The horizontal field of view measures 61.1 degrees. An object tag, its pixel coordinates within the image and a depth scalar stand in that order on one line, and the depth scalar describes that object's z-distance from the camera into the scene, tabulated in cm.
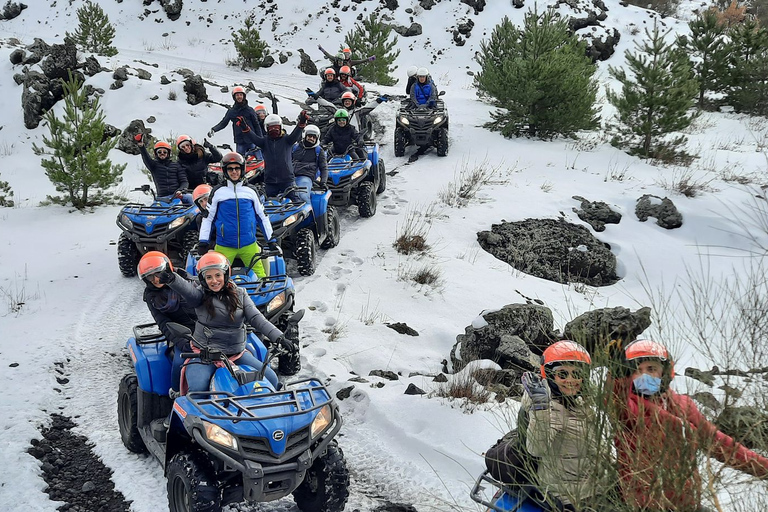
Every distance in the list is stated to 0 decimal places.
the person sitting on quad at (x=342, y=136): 1221
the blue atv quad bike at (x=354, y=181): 1129
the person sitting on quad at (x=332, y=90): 1555
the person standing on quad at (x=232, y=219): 762
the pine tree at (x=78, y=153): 1164
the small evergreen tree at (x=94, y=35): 2316
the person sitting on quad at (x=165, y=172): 1011
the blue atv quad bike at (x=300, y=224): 902
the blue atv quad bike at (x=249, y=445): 392
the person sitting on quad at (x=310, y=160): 1047
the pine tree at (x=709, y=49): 1820
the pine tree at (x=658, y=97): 1345
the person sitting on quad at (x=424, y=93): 1520
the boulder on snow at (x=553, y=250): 1030
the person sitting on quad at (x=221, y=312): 509
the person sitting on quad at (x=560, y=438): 284
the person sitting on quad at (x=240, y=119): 1248
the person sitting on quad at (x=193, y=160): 1048
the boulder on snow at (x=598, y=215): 1180
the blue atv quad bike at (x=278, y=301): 664
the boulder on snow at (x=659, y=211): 1160
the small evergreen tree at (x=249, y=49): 2475
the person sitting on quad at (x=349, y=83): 1595
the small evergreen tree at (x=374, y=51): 2142
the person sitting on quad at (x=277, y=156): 1002
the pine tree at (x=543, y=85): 1479
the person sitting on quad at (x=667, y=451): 258
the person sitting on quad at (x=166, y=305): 511
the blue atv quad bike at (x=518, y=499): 320
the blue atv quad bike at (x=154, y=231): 900
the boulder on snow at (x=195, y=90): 1877
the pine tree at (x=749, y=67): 1804
